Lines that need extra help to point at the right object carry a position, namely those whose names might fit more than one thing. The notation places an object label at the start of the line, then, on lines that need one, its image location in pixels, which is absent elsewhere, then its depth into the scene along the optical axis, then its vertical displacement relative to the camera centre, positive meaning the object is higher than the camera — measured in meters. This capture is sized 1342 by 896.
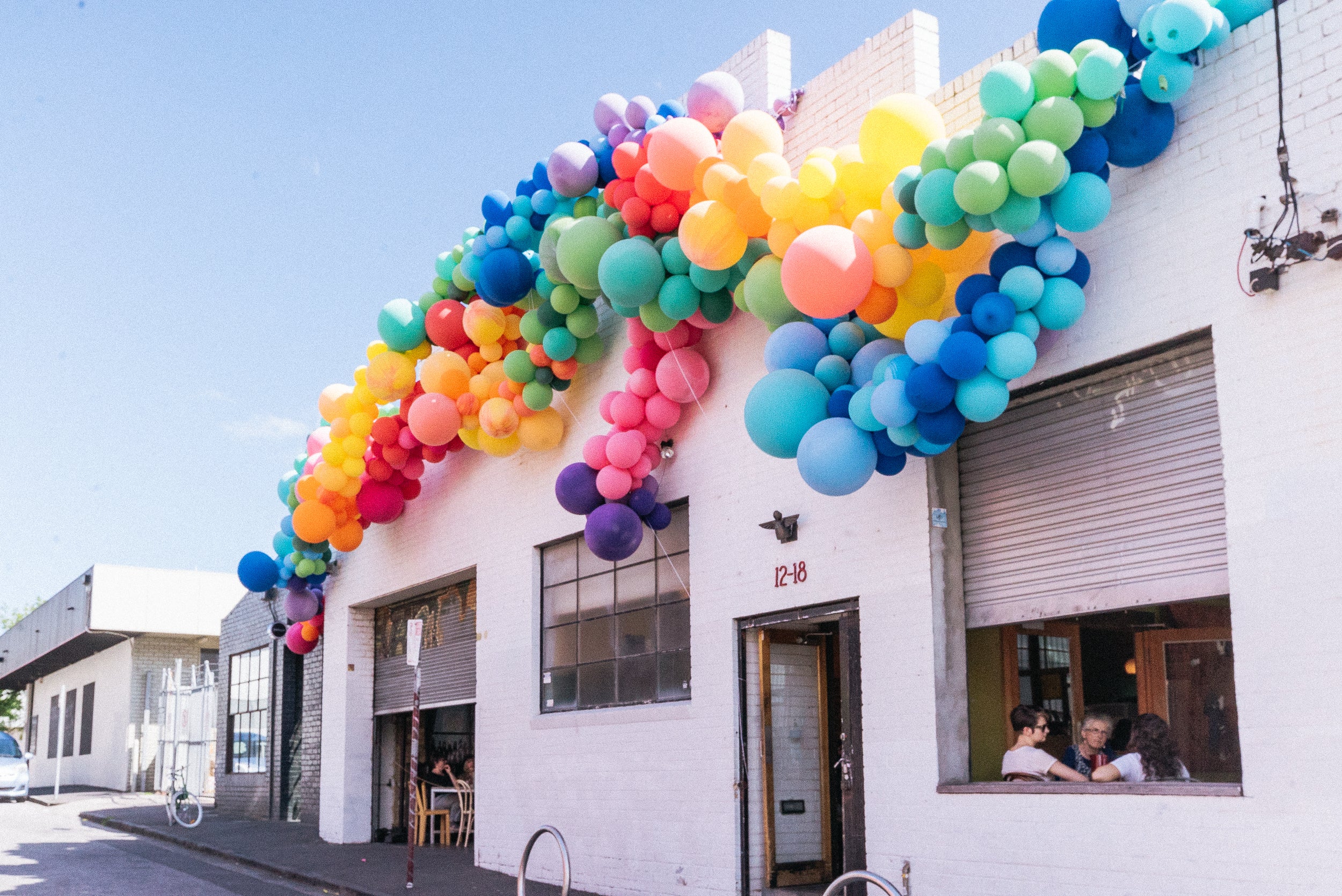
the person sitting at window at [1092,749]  7.82 -0.62
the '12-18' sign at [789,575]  9.36 +0.61
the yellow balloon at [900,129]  7.44 +3.16
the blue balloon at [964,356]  6.83 +1.64
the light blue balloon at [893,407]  7.05 +1.41
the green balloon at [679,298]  9.41 +2.73
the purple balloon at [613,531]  10.06 +1.02
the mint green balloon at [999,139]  6.62 +2.74
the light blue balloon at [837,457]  7.36 +1.17
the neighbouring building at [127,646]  30.98 +0.42
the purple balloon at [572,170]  10.21 +4.03
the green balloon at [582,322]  11.02 +2.99
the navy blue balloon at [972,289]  7.16 +2.10
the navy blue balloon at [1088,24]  6.95 +3.53
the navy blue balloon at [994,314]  6.90 +1.88
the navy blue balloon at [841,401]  7.72 +1.58
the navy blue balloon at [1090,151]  6.85 +2.76
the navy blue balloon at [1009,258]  7.14 +2.28
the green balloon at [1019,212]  6.75 +2.40
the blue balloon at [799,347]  8.17 +2.03
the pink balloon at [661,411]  10.48 +2.07
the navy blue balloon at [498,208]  11.12 +4.03
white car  27.23 -2.48
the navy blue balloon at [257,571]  15.32 +1.11
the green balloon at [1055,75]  6.65 +3.09
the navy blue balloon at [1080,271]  7.17 +2.20
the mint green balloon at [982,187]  6.58 +2.47
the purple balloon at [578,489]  10.32 +1.39
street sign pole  11.86 -0.55
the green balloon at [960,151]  6.79 +2.75
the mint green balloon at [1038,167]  6.50 +2.55
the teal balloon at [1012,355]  6.84 +1.64
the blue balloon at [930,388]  6.91 +1.48
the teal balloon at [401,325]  12.30 +3.31
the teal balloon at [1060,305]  6.99 +1.96
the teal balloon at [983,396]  6.92 +1.43
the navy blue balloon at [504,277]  10.73 +3.31
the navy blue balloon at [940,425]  7.13 +1.31
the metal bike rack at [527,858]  8.20 -1.42
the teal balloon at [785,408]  7.79 +1.55
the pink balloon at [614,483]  10.18 +1.42
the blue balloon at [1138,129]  6.89 +2.92
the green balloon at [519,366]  11.46 +2.69
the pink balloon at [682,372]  10.34 +2.37
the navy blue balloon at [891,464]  7.84 +1.20
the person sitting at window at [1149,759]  7.26 -0.64
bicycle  18.62 -2.18
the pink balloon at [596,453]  10.31 +1.70
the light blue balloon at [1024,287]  6.93 +2.05
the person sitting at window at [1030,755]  7.71 -0.65
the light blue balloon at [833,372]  7.99 +1.82
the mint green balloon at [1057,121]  6.55 +2.81
